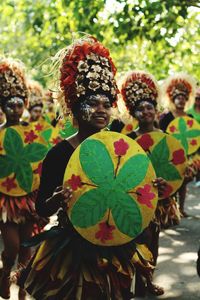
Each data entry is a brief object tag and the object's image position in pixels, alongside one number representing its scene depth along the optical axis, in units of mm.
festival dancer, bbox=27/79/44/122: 8319
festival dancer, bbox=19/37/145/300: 2672
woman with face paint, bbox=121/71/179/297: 4575
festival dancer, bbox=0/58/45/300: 4199
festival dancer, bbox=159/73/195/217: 7395
